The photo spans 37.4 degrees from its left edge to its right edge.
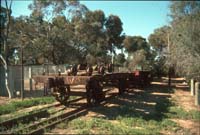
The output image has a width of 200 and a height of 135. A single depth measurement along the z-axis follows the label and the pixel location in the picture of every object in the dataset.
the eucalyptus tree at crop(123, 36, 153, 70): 44.38
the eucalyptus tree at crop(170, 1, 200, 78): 17.02
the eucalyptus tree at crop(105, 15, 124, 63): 59.52
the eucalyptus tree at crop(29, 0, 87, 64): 35.22
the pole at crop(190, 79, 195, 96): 18.92
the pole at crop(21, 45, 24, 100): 15.55
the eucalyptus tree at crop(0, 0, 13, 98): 17.42
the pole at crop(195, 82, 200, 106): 14.65
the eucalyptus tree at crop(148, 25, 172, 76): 26.55
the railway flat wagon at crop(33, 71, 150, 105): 11.47
